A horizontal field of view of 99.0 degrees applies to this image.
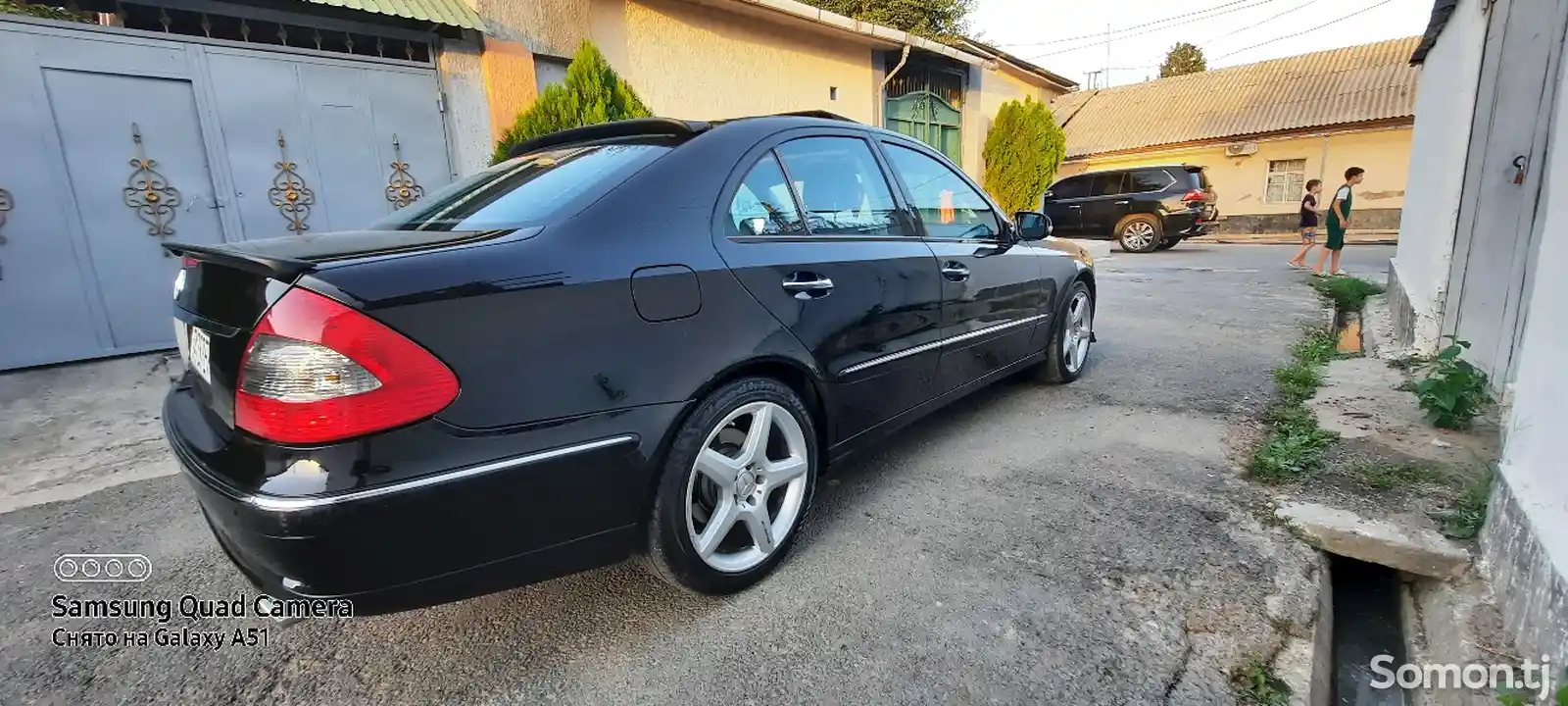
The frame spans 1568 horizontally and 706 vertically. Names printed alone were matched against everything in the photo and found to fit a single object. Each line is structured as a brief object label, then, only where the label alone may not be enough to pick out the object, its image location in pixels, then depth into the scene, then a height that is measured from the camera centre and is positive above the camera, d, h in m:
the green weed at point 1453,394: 2.96 -0.90
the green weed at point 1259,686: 1.59 -1.16
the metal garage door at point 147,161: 4.30 +0.66
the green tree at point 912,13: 17.23 +5.30
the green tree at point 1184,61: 42.34 +8.96
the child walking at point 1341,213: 8.94 -0.22
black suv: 13.73 +0.02
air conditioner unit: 19.53 +1.50
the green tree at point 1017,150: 12.49 +1.14
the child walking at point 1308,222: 10.77 -0.38
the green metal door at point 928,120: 10.80 +1.62
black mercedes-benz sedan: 1.38 -0.32
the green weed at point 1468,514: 2.14 -1.05
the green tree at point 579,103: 5.53 +1.08
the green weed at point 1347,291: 7.29 -1.06
